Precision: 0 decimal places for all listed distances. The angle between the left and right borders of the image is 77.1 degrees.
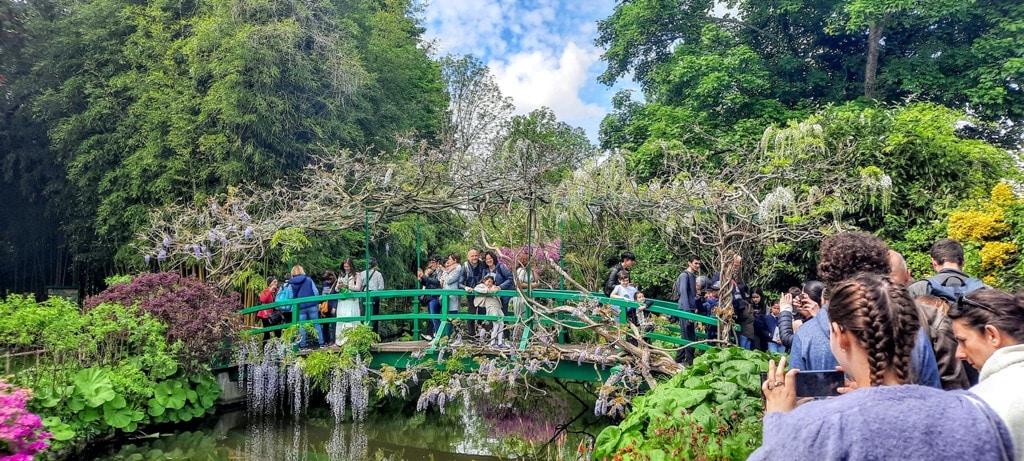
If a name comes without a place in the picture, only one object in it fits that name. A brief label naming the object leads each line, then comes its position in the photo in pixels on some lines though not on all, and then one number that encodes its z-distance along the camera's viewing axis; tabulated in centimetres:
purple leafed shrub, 773
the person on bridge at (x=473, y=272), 799
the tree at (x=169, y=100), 1112
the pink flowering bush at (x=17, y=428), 482
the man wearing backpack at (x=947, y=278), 280
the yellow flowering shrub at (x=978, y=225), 681
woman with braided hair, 99
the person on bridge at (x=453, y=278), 812
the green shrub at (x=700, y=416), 341
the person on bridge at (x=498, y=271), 771
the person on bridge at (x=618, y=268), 691
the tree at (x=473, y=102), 2073
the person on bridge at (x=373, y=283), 869
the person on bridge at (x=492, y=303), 743
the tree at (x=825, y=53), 1205
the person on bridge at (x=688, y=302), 670
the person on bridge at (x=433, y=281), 848
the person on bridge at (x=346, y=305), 850
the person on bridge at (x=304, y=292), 859
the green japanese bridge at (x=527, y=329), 671
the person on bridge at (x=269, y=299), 930
